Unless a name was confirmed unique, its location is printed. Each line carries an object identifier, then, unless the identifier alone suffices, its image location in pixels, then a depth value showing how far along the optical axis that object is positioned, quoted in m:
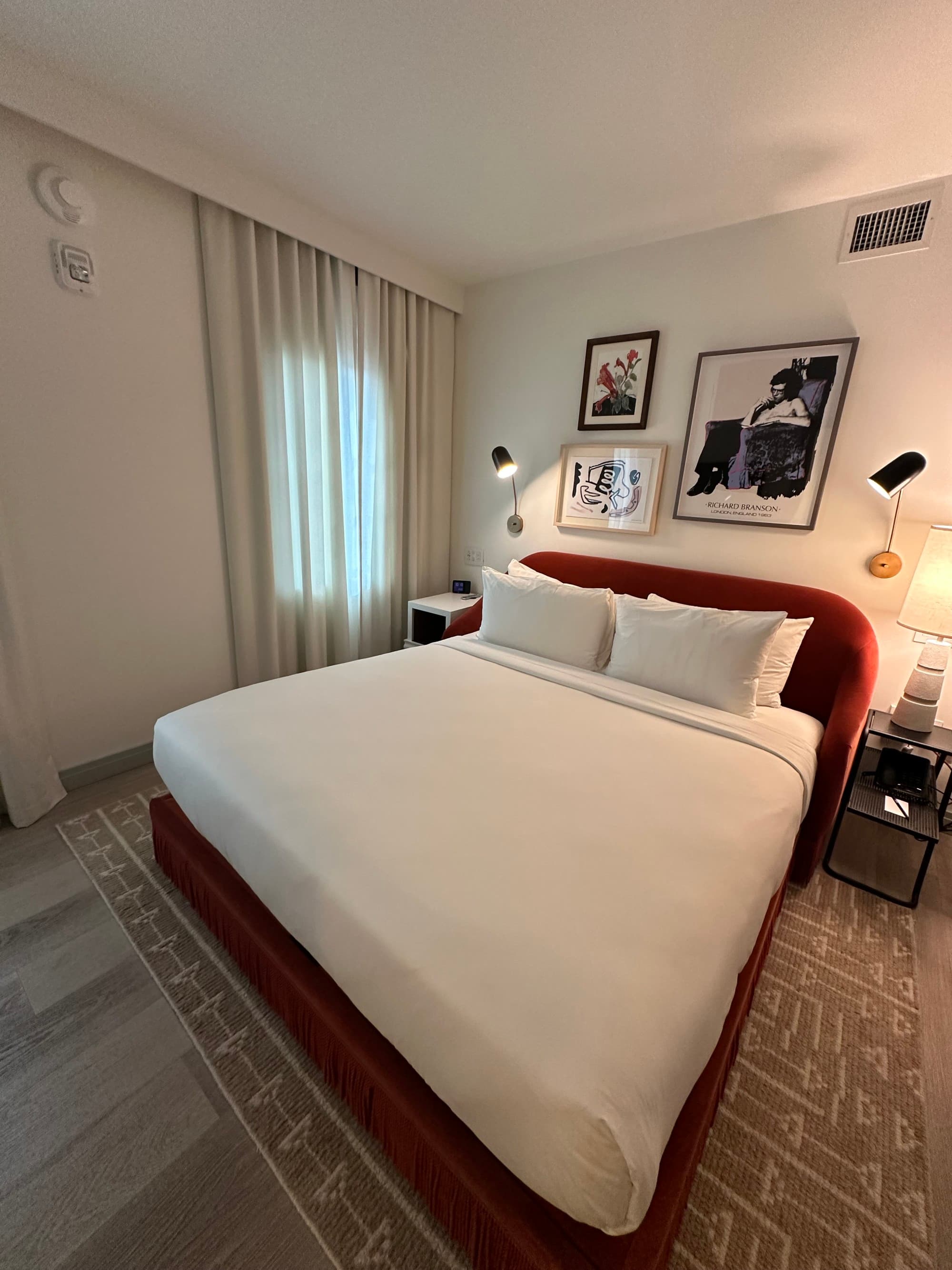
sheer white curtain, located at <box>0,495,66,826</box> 1.90
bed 0.78
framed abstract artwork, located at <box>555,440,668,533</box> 2.69
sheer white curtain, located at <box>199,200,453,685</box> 2.38
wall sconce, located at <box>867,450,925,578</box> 1.96
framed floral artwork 2.61
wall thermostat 1.88
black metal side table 1.75
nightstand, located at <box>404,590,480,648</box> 3.32
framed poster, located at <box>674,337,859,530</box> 2.21
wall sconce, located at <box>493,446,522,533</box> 3.02
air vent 1.92
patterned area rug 0.99
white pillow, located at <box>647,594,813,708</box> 2.15
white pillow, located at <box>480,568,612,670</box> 2.41
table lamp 1.82
